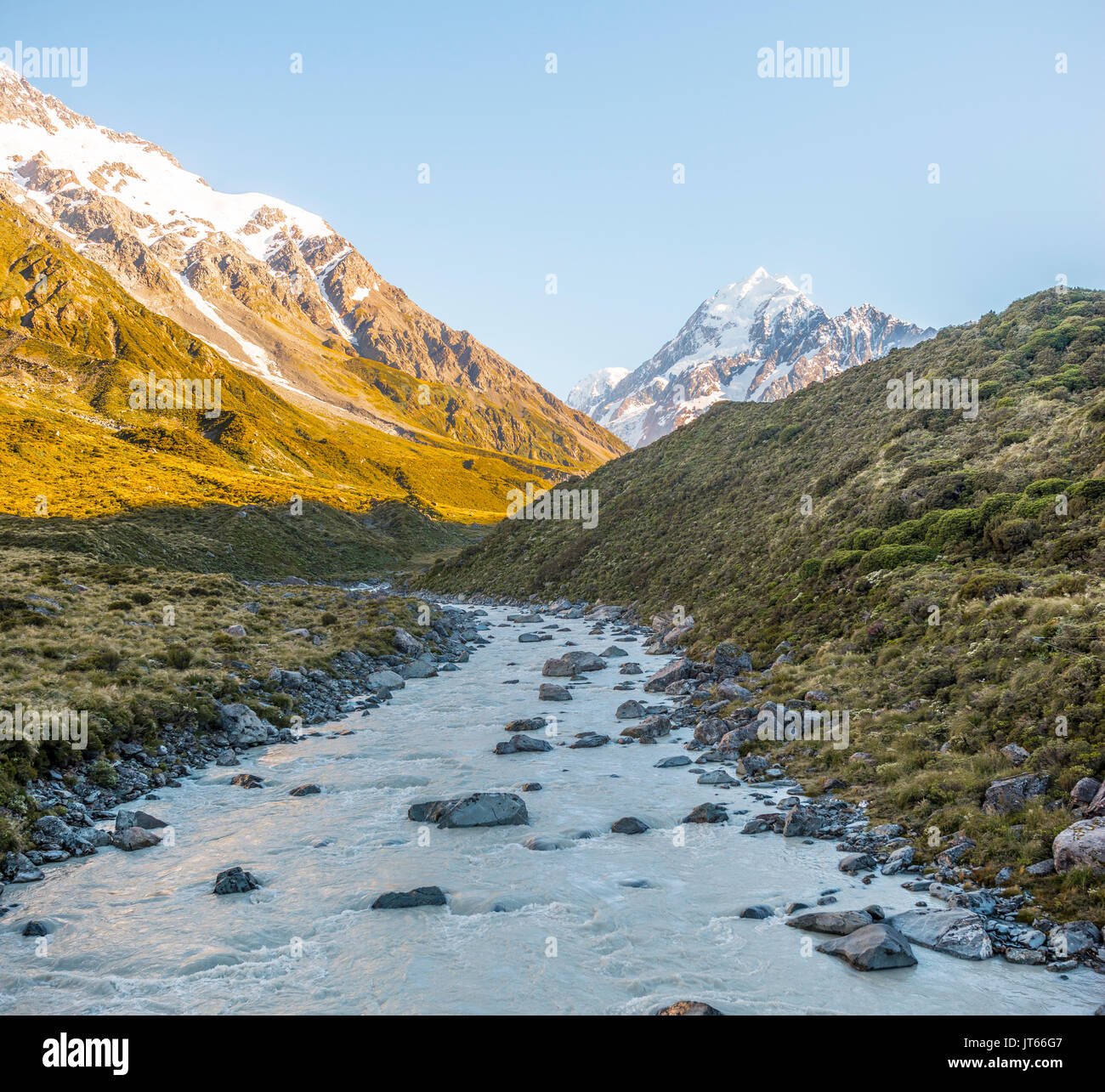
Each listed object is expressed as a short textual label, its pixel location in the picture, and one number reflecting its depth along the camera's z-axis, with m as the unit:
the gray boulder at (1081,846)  13.09
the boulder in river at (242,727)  26.86
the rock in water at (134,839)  17.48
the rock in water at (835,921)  13.26
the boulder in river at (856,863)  15.60
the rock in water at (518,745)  25.98
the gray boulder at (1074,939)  11.88
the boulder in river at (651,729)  27.05
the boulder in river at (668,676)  34.47
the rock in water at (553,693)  34.00
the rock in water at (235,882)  15.42
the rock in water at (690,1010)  10.90
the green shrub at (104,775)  20.89
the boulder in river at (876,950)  12.13
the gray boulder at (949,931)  12.33
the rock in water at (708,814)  18.94
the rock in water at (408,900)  14.77
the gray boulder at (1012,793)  15.67
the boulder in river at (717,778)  21.86
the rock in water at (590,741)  26.45
